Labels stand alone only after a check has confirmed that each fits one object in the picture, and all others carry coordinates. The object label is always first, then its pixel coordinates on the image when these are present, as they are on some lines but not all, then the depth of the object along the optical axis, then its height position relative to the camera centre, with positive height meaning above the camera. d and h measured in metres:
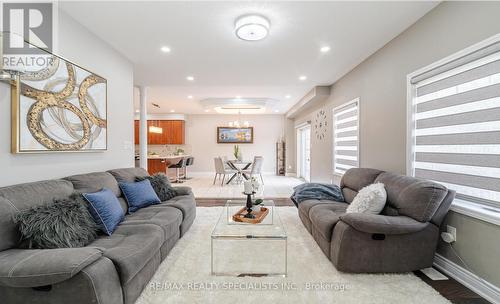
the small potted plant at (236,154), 8.28 -0.20
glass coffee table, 2.09 -1.14
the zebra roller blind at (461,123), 1.78 +0.24
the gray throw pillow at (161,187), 3.16 -0.55
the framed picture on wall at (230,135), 9.27 +0.55
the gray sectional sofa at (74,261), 1.24 -0.73
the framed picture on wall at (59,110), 1.90 +0.38
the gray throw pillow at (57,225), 1.51 -0.56
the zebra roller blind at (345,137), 3.95 +0.24
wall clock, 5.36 +0.62
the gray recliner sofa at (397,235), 1.94 -0.76
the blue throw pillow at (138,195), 2.69 -0.58
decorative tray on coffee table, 2.45 -0.77
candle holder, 2.70 -0.66
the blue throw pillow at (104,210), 1.99 -0.57
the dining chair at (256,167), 7.12 -0.58
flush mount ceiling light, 2.36 +1.30
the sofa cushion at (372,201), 2.28 -0.53
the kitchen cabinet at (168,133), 9.04 +0.61
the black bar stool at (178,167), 7.56 -0.62
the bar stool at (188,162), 8.09 -0.50
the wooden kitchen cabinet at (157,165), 7.33 -0.55
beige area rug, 1.73 -1.14
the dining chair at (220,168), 6.90 -0.60
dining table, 7.26 -0.64
